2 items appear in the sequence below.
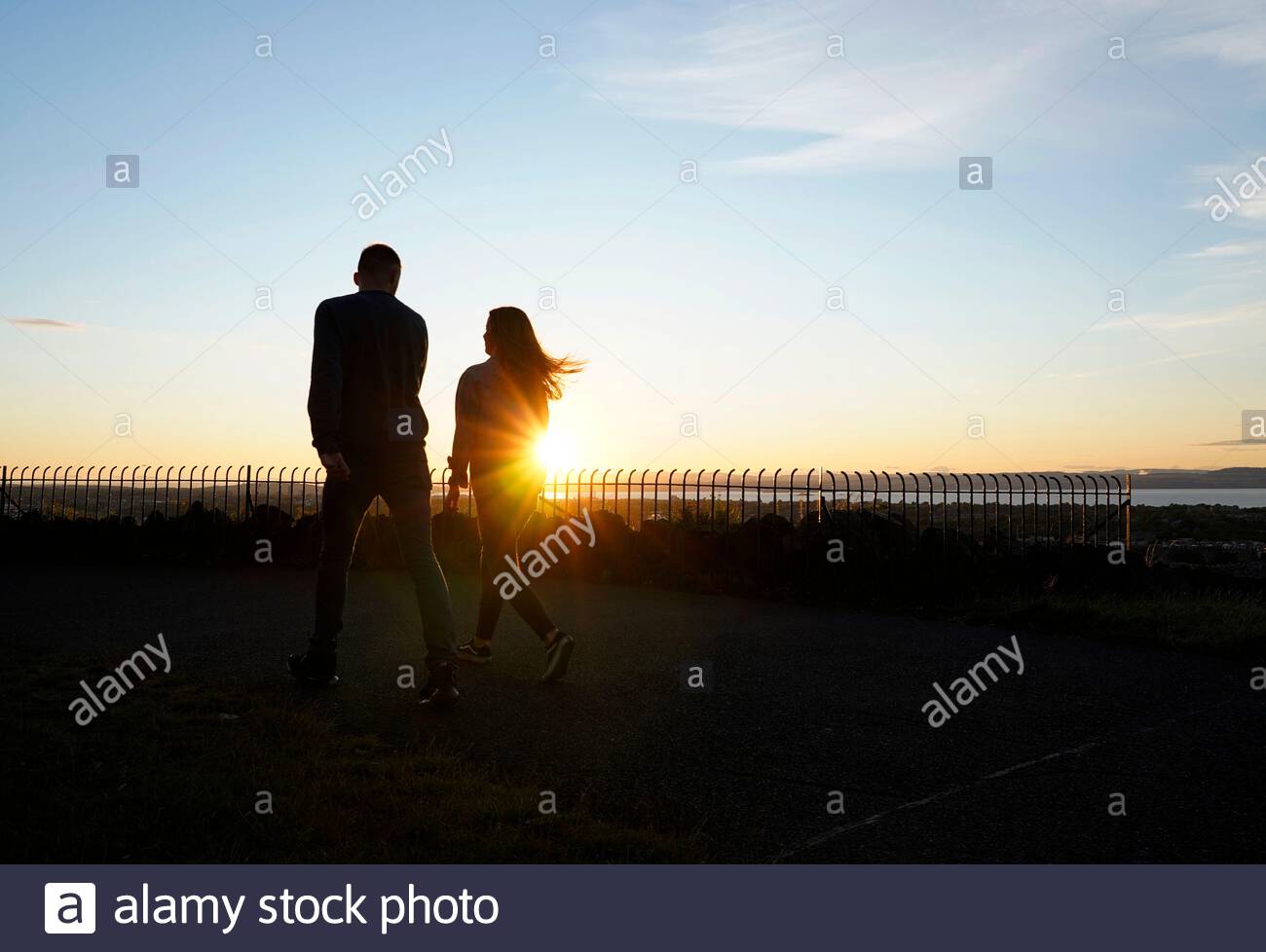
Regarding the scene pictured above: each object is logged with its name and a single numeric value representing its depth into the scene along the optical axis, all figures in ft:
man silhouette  19.88
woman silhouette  22.54
